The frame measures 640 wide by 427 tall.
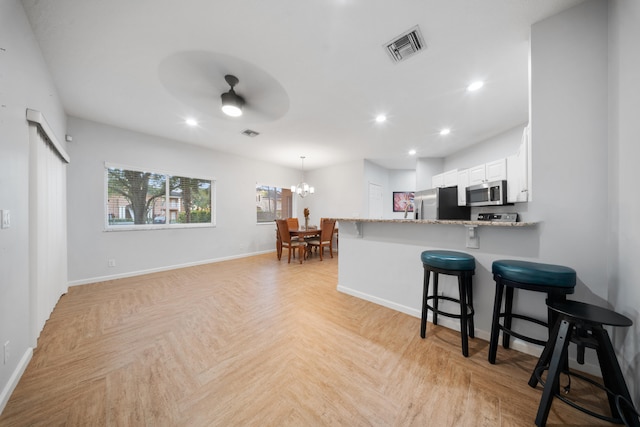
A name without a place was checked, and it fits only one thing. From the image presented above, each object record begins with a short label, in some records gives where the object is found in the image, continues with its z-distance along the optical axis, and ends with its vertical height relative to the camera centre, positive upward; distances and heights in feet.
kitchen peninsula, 5.32 -1.54
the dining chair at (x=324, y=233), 16.12 -1.70
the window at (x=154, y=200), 11.62 +0.84
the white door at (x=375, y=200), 19.56 +1.12
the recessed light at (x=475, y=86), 7.66 +4.76
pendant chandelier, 17.56 +2.01
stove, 9.43 -0.26
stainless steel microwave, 9.77 +0.89
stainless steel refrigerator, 10.50 +0.36
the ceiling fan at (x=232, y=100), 7.36 +4.28
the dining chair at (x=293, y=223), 19.44 -1.04
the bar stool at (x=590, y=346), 3.20 -2.29
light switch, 4.05 -0.10
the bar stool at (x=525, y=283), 4.14 -1.52
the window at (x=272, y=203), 18.90 +0.91
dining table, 15.36 -1.68
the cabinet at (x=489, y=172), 10.31 +2.11
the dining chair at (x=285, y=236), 15.14 -1.75
